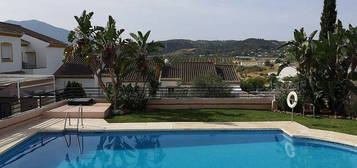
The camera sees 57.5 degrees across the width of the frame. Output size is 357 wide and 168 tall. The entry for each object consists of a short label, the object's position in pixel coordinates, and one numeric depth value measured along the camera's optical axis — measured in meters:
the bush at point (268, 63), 124.38
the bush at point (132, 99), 20.89
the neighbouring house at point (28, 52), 26.38
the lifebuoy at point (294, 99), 18.00
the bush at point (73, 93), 23.22
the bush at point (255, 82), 56.09
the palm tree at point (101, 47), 19.91
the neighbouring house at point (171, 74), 36.24
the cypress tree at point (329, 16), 23.61
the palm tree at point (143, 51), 20.70
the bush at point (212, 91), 23.36
